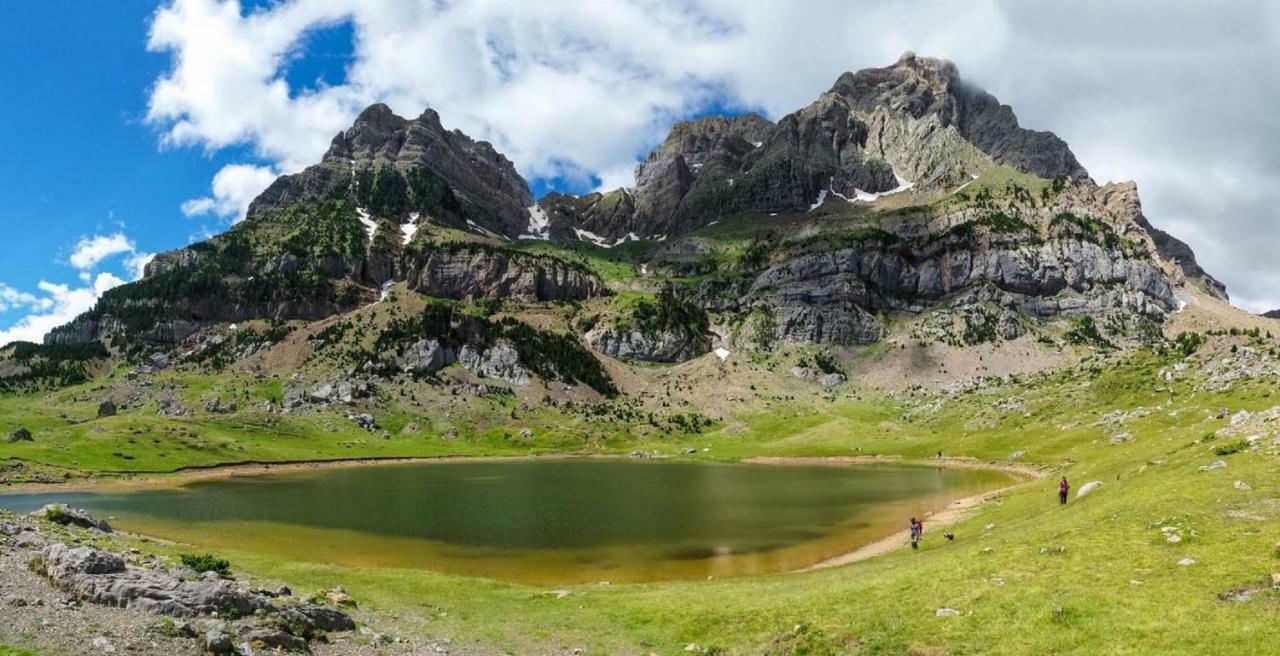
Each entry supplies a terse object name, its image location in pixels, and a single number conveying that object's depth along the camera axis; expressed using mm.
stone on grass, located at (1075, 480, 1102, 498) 55906
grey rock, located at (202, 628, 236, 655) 21516
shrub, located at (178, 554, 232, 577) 39188
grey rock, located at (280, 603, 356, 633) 27375
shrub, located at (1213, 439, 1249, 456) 46938
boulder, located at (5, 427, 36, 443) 143062
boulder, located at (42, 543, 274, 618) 25375
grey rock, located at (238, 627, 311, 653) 23359
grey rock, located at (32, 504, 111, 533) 53531
